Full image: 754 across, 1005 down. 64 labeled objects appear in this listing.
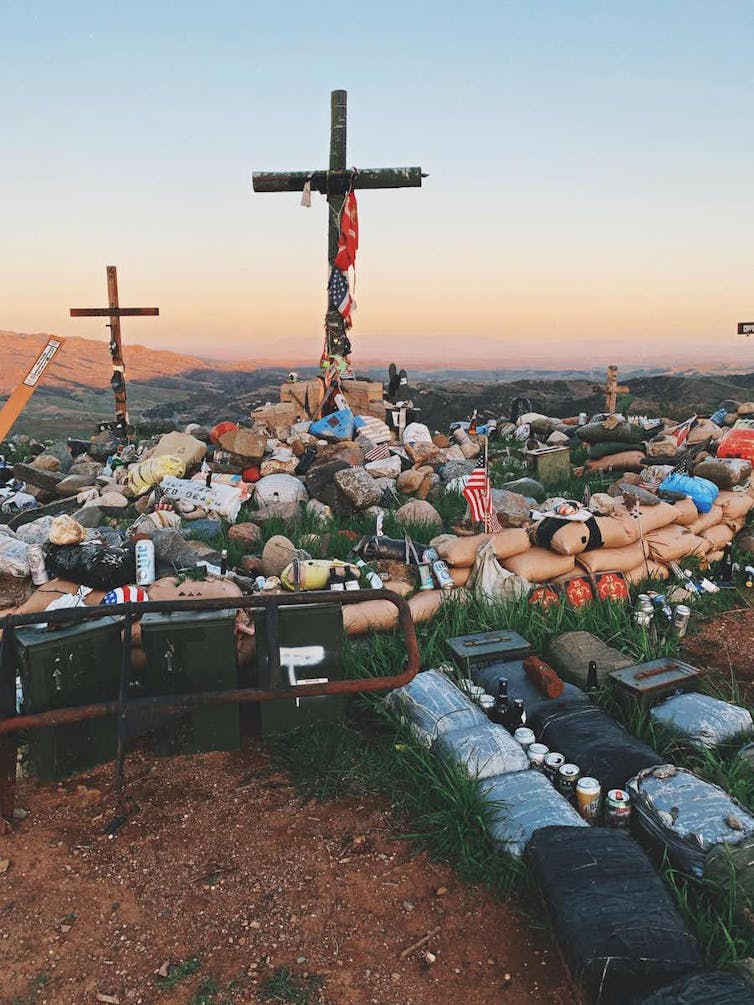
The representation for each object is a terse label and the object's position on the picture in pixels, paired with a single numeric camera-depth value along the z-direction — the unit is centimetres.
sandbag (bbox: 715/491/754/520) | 729
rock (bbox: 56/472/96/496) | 839
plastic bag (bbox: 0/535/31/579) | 506
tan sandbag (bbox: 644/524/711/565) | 623
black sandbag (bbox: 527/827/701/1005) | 212
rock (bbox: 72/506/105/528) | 689
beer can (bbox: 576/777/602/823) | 301
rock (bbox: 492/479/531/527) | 618
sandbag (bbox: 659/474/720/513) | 707
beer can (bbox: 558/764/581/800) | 313
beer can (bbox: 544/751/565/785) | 323
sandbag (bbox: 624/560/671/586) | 602
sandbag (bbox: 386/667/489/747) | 355
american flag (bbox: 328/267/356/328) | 1117
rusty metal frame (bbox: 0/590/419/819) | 303
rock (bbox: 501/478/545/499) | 801
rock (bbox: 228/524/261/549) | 608
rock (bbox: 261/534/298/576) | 541
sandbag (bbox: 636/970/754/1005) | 195
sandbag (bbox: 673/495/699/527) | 665
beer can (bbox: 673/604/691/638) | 509
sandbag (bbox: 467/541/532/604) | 520
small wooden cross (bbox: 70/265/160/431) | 1208
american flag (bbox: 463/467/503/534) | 568
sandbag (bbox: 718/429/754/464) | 834
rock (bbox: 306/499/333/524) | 676
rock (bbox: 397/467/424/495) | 776
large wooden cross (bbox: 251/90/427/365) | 1062
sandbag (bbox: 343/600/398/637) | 460
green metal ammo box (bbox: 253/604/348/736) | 366
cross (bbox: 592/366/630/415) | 1236
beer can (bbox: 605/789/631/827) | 295
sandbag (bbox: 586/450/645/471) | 930
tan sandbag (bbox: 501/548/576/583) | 554
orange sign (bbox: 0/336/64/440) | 441
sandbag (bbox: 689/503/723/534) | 683
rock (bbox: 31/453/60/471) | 996
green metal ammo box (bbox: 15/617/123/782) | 334
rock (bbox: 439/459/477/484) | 852
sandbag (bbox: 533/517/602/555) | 564
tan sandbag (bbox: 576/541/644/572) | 581
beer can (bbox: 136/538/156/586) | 498
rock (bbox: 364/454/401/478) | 832
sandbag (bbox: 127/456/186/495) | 800
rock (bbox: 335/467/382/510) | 698
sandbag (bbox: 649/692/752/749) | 354
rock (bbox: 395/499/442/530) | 646
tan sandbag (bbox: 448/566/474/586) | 543
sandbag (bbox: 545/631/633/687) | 421
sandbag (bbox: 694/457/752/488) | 747
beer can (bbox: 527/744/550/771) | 328
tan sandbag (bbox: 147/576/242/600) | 447
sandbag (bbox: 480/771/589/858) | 283
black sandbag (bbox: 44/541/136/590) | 495
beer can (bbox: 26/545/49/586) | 504
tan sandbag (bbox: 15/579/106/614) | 475
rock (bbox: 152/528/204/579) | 544
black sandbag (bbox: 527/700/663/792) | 317
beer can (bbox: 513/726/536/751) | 342
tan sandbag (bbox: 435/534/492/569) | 540
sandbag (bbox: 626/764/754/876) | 269
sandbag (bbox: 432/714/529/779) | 321
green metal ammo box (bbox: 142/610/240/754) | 358
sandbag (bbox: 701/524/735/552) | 688
